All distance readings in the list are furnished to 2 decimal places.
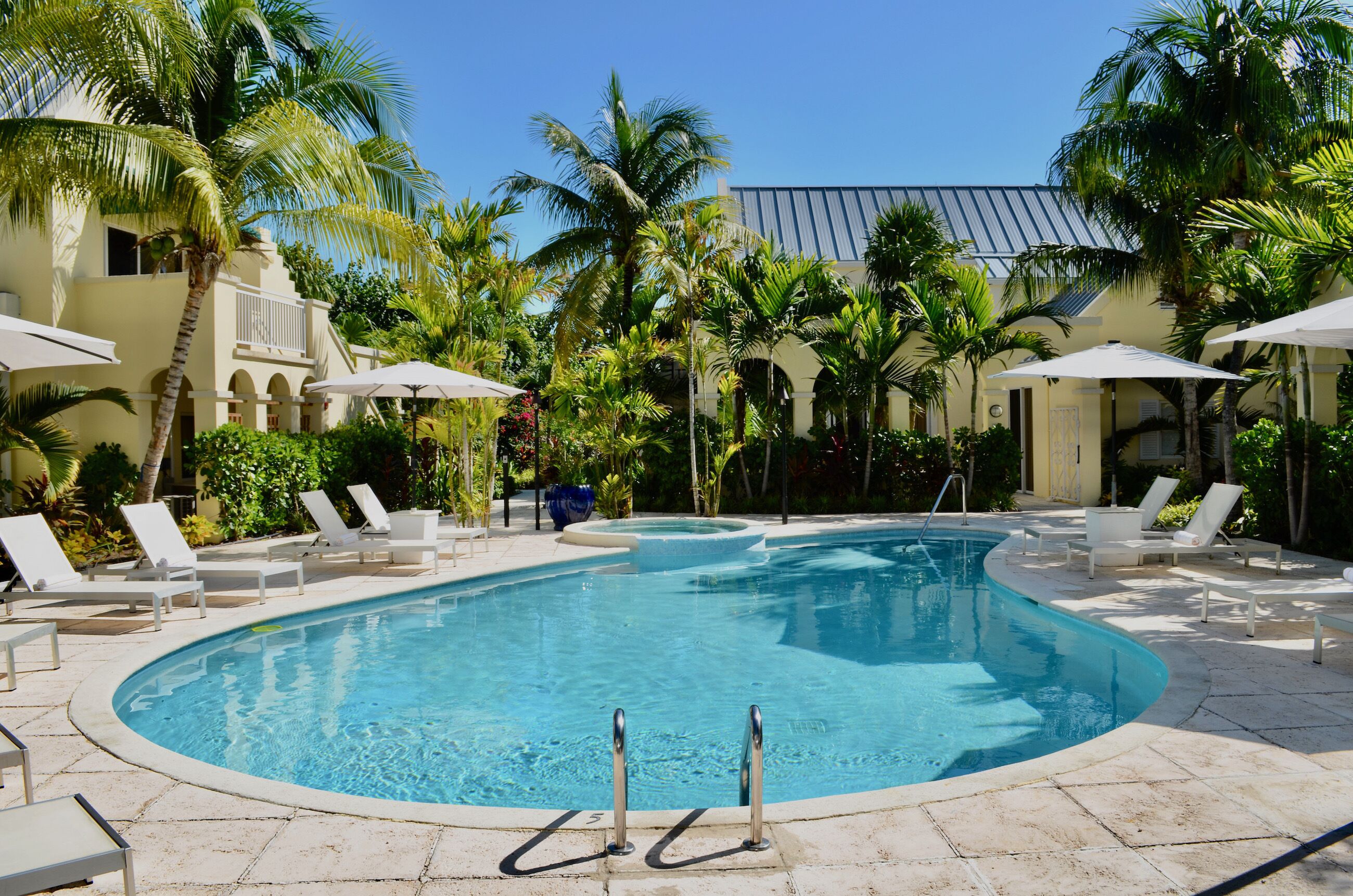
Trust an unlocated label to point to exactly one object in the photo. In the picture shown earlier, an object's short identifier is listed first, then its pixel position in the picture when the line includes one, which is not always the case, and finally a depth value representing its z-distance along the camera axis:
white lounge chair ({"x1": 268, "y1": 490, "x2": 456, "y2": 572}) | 11.17
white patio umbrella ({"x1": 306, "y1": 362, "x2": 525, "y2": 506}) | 12.13
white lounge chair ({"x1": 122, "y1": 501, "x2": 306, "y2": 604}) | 8.98
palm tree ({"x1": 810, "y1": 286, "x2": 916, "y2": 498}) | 17.06
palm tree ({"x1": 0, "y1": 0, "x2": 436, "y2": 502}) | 9.62
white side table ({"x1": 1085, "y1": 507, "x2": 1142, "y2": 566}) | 10.55
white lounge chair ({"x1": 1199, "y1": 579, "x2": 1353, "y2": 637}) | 6.98
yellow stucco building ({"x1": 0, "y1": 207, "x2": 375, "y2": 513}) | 14.78
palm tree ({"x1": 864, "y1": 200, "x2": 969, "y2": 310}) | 18.72
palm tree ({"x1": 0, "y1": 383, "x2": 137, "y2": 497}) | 11.66
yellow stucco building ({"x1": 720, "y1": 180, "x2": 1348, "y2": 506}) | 18.41
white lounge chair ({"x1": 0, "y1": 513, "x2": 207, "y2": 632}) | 7.81
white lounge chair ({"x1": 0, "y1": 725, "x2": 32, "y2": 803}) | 3.83
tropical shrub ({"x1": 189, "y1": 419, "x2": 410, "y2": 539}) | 13.80
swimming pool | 5.39
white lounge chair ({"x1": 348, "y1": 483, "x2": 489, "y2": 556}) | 12.55
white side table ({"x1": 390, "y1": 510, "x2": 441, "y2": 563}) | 11.70
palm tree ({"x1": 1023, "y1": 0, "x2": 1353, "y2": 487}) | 13.66
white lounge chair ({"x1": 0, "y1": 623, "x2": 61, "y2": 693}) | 6.07
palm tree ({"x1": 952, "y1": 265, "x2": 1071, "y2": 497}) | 16.81
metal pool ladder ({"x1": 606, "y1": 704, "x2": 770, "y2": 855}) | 3.55
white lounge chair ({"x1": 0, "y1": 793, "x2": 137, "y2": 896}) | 2.77
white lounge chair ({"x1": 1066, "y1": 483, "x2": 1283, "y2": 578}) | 10.18
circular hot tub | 13.40
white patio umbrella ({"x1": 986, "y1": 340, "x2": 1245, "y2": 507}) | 11.41
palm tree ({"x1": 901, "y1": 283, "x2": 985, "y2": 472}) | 16.70
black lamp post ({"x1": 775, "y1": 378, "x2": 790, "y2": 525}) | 15.28
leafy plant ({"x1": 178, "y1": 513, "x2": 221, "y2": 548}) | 13.31
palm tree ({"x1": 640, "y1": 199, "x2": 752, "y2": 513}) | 16.27
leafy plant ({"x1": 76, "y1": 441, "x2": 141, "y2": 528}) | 13.47
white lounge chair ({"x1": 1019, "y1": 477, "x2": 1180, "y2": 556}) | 11.62
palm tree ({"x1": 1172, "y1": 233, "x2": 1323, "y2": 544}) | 11.46
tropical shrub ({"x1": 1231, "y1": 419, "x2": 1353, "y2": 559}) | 10.65
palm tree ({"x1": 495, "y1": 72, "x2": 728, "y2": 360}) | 19.25
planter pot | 15.95
